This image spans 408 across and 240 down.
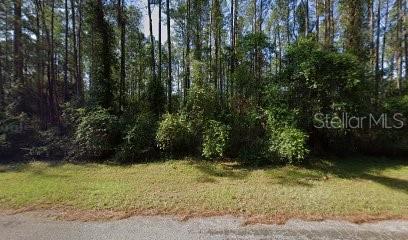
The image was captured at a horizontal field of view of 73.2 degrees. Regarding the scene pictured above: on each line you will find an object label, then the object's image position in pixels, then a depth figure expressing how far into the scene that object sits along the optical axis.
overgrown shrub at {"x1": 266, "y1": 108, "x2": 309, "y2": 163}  8.58
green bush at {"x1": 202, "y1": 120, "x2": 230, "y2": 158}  9.27
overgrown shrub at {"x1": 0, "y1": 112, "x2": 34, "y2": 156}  11.31
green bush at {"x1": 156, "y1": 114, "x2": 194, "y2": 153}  9.65
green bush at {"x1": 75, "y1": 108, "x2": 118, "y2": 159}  9.85
